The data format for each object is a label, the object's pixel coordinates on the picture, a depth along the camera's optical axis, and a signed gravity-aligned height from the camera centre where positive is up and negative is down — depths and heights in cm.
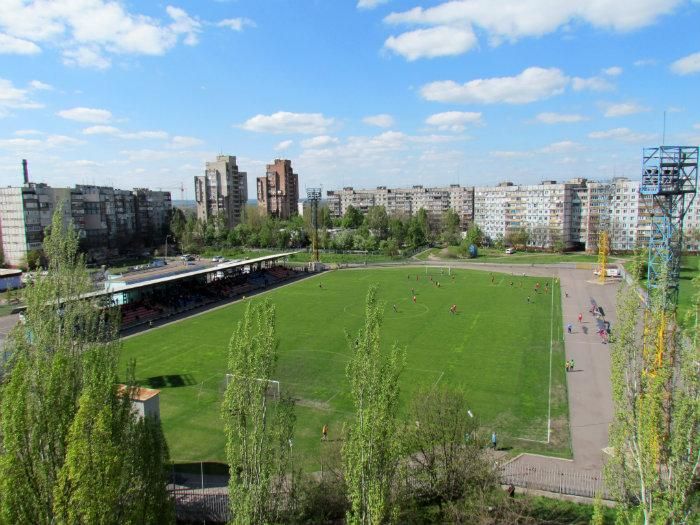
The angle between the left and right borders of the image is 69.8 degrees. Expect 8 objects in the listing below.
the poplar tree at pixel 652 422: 1130 -494
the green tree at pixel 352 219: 14627 -78
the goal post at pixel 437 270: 7944 -909
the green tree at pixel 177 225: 12038 -145
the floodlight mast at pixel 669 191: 2502 +95
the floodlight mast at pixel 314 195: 9838 +442
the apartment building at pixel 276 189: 17475 +995
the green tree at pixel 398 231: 11956 -377
